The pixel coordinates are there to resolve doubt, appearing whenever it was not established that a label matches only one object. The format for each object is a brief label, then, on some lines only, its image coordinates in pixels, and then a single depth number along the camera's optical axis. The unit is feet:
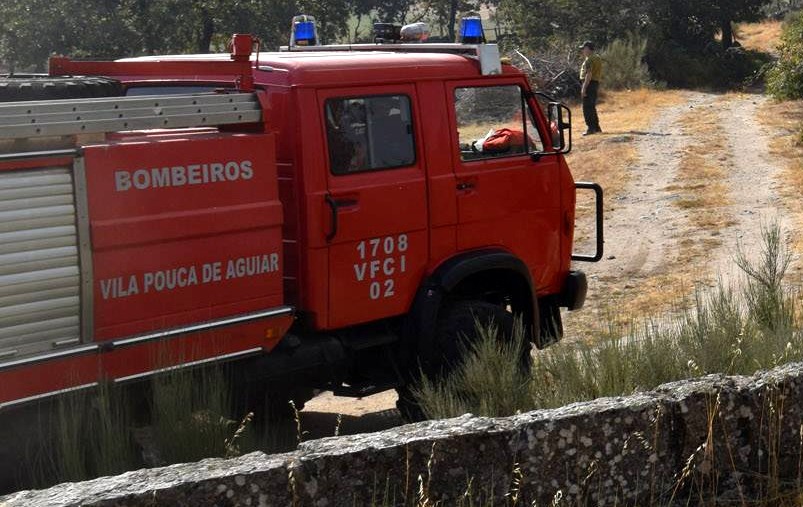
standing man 67.26
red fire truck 16.65
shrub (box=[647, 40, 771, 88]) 106.63
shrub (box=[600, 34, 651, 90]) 95.04
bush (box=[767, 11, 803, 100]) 77.00
